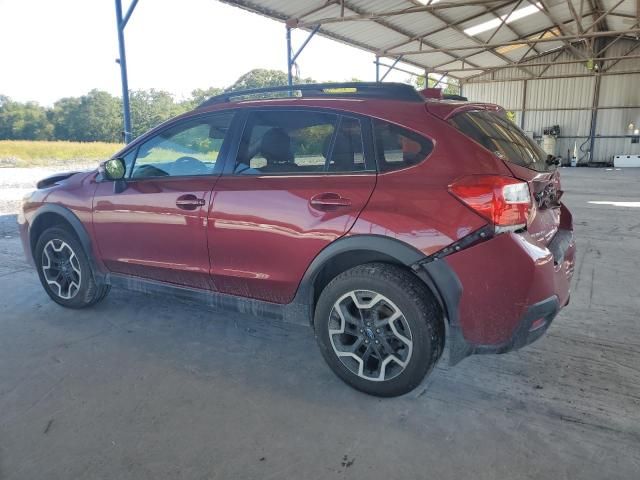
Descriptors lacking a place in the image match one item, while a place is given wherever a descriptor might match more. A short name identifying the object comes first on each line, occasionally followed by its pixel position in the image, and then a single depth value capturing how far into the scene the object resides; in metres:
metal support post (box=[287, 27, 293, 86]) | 12.17
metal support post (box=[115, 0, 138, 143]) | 8.34
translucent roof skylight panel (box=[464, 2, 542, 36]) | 15.63
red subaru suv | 2.20
